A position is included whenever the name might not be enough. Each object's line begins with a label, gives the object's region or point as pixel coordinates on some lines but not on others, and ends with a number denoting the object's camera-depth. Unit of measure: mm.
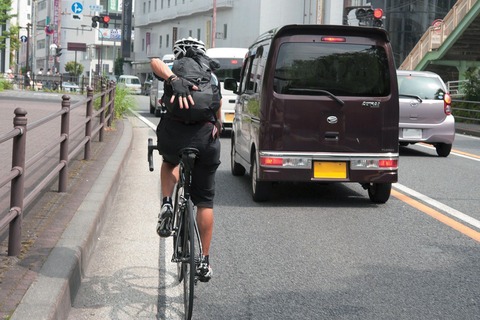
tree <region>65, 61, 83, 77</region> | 111775
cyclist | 5145
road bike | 4833
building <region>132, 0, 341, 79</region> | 63562
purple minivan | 9328
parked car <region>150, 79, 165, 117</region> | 27925
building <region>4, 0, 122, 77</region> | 104438
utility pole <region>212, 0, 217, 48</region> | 59681
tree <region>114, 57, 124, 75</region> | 103125
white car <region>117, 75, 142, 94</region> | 70319
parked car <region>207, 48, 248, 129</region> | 22109
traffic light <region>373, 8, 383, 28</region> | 19672
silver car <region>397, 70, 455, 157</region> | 16109
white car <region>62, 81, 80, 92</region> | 50694
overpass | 34469
